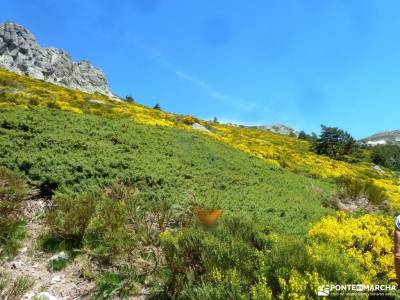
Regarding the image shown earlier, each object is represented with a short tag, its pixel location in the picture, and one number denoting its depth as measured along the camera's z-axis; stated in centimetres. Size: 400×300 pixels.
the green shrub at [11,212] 683
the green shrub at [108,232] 675
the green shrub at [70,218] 721
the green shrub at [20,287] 549
